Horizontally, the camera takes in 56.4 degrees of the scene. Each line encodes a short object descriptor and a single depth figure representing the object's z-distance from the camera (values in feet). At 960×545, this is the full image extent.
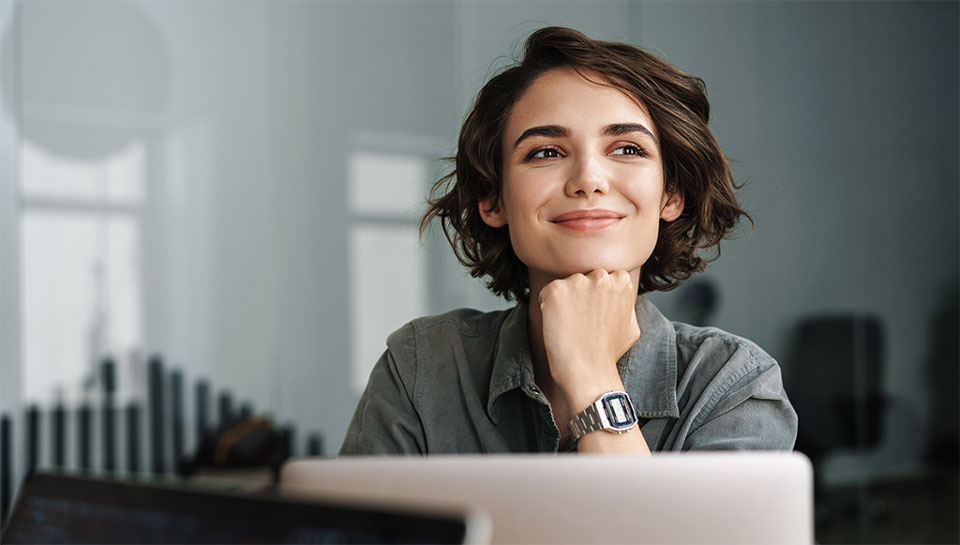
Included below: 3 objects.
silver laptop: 2.15
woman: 4.26
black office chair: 11.06
